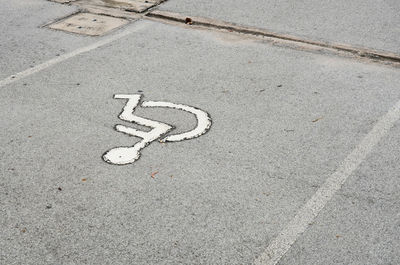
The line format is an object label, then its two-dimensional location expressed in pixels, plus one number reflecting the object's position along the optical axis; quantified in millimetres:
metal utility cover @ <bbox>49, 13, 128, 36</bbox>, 8422
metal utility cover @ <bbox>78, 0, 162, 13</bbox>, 9261
